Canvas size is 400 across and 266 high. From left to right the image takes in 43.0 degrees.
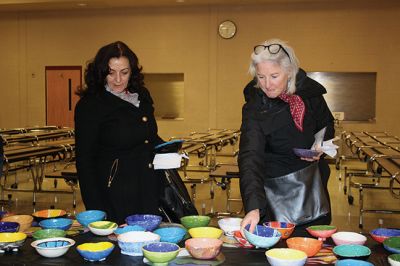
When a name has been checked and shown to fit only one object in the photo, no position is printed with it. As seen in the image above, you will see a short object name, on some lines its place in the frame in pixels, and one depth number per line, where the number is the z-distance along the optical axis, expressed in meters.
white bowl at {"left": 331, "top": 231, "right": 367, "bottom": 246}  1.78
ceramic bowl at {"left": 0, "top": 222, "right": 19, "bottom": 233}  1.89
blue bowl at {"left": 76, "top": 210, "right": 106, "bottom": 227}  2.06
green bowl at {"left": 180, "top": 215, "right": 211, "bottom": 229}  2.04
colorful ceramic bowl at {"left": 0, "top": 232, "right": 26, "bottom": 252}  1.74
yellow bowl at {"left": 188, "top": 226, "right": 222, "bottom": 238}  1.87
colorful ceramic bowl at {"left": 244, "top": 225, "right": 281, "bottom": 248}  1.73
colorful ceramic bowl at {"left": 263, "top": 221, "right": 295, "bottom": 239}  1.87
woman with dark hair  2.58
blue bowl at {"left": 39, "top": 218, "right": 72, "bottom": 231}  1.98
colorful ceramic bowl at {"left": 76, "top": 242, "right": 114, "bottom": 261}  1.64
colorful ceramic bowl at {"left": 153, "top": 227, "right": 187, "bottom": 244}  1.82
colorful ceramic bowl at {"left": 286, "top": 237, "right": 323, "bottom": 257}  1.69
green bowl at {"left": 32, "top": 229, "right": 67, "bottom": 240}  1.87
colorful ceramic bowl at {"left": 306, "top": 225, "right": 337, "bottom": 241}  1.88
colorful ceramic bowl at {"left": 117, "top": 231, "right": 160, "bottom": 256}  1.71
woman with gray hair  2.15
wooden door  12.31
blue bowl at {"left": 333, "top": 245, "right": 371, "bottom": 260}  1.64
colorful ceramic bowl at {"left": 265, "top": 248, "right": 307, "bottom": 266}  1.53
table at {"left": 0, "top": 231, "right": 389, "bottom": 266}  1.65
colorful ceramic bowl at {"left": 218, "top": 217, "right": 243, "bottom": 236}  1.94
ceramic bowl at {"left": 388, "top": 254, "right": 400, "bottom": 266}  1.53
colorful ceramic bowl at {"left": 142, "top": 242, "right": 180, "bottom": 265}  1.57
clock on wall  11.16
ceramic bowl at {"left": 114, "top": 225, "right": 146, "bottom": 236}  1.91
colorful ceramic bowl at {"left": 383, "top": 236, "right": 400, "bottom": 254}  1.71
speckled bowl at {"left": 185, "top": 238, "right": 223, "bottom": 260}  1.63
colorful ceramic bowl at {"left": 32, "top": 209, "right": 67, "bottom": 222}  2.16
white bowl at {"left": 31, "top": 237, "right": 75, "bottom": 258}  1.67
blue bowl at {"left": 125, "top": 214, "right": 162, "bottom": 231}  1.99
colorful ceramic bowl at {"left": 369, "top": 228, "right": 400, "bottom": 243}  1.83
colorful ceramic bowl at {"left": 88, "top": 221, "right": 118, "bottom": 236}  1.93
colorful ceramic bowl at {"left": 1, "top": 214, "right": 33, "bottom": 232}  2.02
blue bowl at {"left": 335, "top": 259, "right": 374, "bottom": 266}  1.56
